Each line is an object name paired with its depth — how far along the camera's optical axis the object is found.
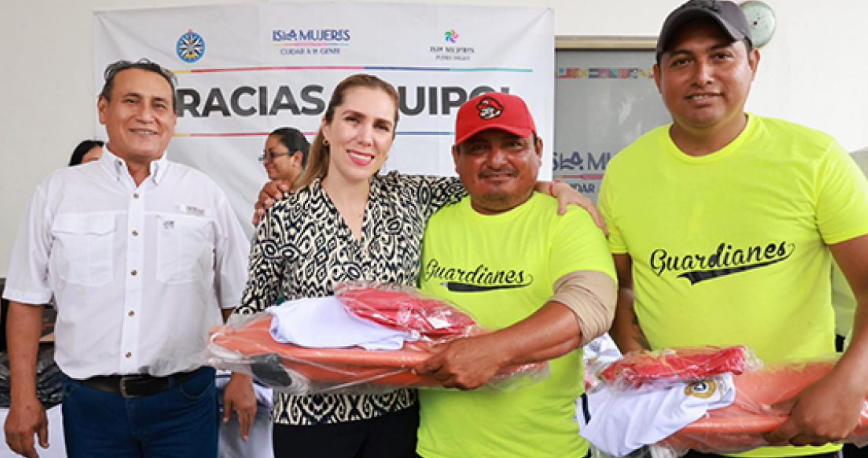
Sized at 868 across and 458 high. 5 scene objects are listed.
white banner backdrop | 3.76
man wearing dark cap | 1.16
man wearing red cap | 1.26
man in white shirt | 1.79
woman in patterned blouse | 1.40
